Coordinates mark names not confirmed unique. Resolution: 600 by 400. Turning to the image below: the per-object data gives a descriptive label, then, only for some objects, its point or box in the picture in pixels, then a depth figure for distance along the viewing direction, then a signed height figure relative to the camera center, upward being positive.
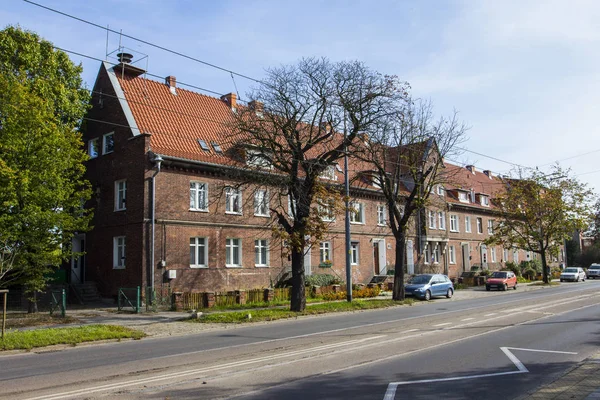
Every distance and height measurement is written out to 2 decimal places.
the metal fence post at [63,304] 19.83 -1.53
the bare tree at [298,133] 20.67 +5.25
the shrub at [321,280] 29.92 -1.19
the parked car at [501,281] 37.38 -1.75
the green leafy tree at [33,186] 19.30 +3.06
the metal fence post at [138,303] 21.77 -1.69
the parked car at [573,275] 51.22 -1.93
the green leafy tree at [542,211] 44.56 +4.00
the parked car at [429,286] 29.12 -1.65
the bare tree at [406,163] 27.02 +5.22
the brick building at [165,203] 24.97 +3.07
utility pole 24.38 +0.49
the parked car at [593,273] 58.15 -2.00
